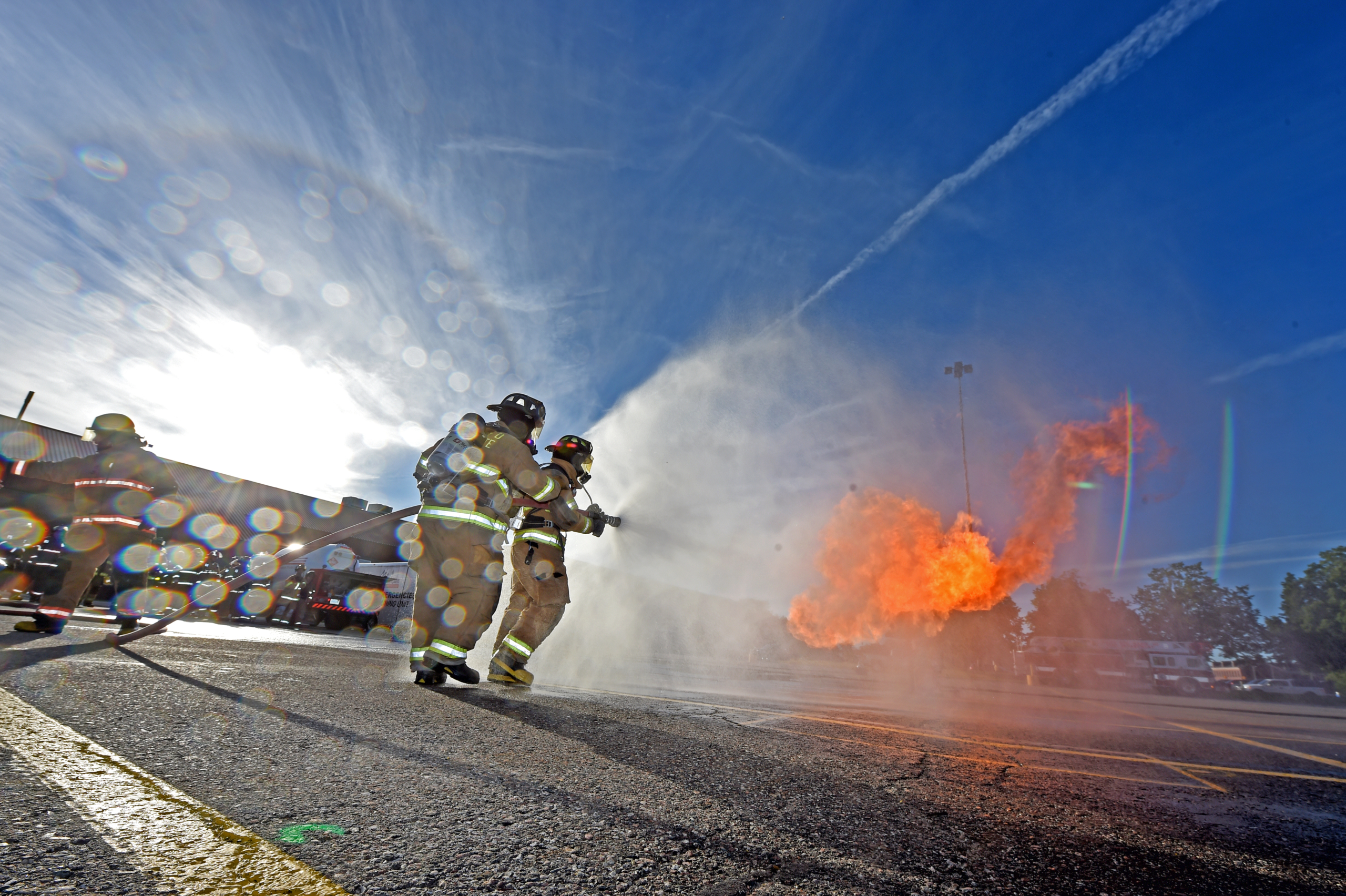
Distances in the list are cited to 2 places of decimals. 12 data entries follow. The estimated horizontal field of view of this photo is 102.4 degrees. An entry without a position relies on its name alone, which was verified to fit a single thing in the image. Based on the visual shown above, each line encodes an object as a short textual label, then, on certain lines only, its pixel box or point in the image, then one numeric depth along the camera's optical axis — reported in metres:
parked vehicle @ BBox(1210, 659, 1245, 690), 33.47
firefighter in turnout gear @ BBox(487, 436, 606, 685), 5.02
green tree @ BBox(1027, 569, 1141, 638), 47.09
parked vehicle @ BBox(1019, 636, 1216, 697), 32.31
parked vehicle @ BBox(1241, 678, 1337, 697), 32.88
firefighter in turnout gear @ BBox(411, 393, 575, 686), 4.28
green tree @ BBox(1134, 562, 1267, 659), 50.81
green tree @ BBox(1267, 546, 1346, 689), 40.62
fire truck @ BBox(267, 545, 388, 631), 14.94
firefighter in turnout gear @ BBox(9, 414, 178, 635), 5.28
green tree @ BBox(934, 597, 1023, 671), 41.06
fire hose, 4.54
